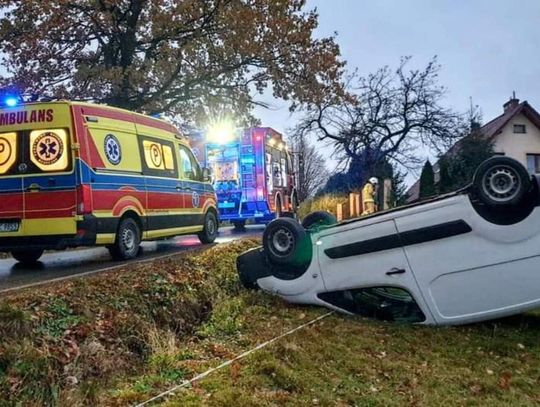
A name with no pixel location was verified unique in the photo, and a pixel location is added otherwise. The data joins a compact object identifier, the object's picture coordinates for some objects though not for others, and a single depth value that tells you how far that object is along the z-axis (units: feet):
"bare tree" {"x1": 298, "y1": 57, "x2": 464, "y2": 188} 108.68
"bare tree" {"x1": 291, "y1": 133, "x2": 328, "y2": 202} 192.34
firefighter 61.05
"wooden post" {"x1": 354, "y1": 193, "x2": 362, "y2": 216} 70.49
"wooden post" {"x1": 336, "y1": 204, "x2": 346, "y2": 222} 69.92
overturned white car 20.94
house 124.67
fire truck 60.90
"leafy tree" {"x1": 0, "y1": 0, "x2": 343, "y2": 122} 61.26
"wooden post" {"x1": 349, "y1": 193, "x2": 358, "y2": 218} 70.63
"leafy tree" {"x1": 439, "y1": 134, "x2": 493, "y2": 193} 105.91
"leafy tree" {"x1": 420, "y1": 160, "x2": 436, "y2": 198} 102.73
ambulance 29.07
